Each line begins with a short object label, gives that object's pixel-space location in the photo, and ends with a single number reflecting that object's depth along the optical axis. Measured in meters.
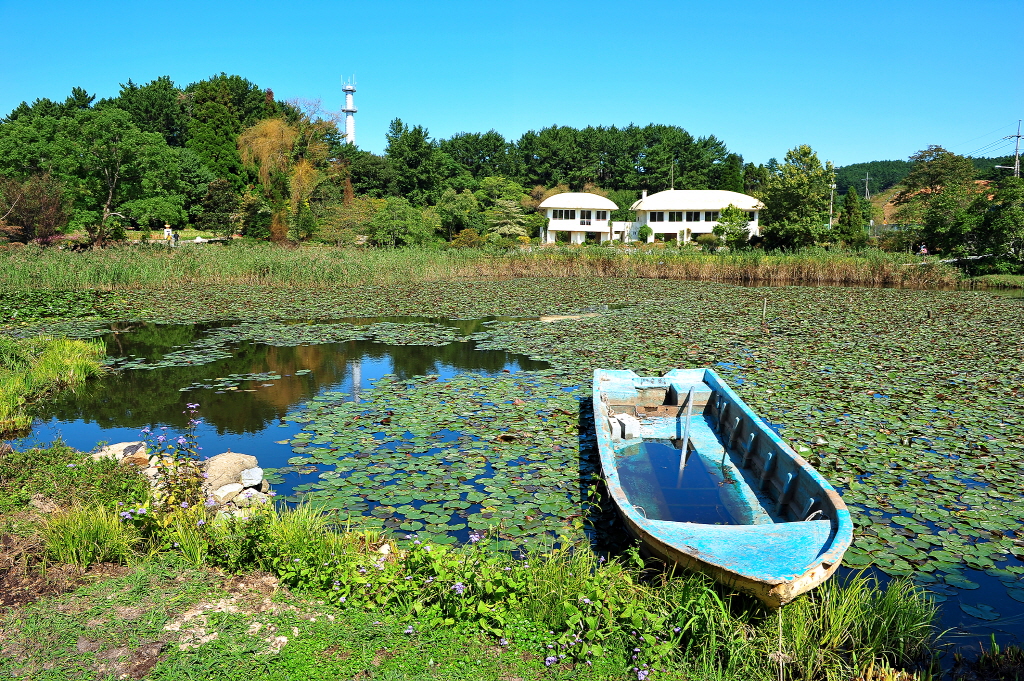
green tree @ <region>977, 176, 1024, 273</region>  25.38
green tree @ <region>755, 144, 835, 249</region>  32.19
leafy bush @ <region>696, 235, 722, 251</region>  38.59
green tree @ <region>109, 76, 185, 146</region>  45.28
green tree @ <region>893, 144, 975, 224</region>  41.84
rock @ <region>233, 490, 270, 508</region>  5.03
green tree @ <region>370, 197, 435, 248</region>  32.94
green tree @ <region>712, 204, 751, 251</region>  36.53
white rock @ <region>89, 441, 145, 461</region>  5.91
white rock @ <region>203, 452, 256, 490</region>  5.40
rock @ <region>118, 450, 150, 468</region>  5.83
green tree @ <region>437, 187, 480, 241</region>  40.22
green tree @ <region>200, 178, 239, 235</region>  36.31
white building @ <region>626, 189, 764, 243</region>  45.84
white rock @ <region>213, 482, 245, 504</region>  5.14
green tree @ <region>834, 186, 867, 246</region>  33.66
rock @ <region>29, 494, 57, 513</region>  4.59
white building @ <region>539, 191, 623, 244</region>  47.72
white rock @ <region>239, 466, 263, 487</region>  5.43
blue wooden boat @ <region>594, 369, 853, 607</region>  3.39
